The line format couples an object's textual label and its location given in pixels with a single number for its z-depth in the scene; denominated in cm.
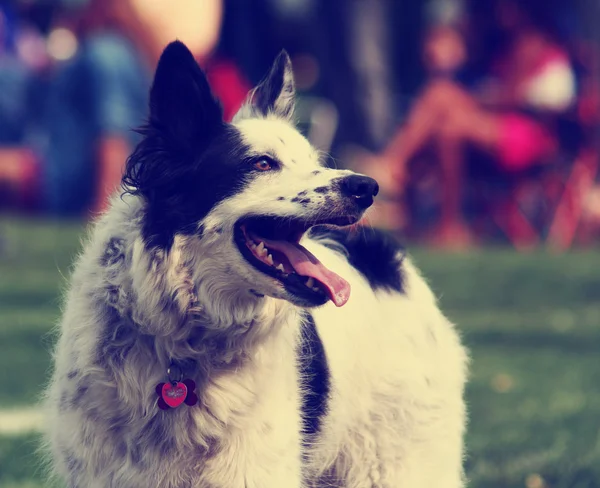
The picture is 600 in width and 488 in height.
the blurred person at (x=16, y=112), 1670
